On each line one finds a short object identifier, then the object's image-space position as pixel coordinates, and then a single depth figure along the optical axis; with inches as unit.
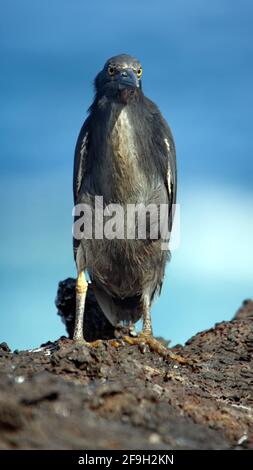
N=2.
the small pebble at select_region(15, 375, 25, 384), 353.7
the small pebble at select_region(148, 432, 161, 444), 326.6
